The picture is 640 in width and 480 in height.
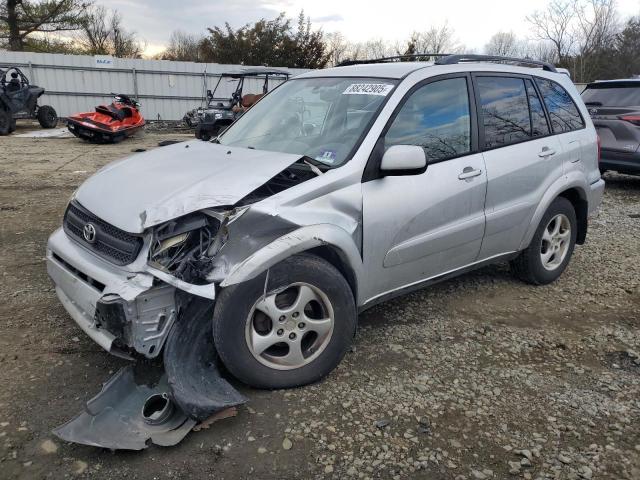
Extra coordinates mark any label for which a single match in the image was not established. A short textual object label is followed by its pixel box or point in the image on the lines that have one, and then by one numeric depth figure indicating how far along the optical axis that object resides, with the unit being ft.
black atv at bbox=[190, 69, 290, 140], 49.24
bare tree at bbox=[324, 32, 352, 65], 113.70
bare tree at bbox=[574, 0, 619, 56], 116.98
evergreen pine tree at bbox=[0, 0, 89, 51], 83.82
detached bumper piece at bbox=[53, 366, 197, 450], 8.02
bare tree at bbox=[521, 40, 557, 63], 124.67
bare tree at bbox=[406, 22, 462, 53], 122.91
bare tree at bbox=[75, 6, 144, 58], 118.57
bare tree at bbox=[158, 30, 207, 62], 122.87
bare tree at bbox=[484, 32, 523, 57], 135.54
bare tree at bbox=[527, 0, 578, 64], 121.29
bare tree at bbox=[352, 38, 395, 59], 132.40
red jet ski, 47.21
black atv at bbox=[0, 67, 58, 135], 50.90
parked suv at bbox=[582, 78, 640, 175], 27.53
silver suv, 8.73
